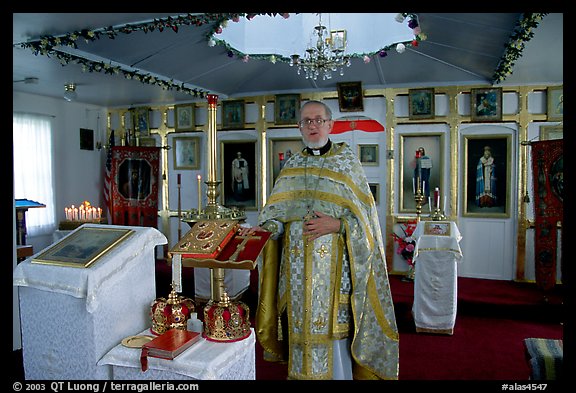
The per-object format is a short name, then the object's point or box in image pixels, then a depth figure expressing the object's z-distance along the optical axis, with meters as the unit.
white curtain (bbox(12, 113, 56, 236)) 7.69
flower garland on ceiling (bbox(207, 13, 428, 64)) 5.29
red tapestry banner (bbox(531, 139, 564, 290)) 6.54
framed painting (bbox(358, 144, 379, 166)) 8.02
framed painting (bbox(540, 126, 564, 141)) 7.15
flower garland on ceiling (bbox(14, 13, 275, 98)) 4.65
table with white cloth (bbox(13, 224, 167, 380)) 2.37
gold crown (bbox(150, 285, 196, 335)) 2.51
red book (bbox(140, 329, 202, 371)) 2.18
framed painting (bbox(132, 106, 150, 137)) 9.38
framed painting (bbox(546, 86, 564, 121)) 7.09
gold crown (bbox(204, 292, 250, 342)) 2.36
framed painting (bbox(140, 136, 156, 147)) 9.41
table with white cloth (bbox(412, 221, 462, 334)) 5.14
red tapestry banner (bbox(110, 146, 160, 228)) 8.93
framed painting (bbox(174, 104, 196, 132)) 9.07
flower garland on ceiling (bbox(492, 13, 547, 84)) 4.21
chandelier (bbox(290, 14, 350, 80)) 5.99
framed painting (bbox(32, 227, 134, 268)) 2.48
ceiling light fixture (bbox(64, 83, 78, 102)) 6.56
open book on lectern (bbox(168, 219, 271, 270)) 2.25
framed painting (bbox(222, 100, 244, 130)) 8.69
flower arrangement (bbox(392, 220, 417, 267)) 7.39
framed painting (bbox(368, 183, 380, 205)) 7.97
